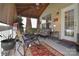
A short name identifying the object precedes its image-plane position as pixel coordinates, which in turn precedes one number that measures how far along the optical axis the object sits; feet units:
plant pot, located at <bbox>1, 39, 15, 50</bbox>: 2.37
